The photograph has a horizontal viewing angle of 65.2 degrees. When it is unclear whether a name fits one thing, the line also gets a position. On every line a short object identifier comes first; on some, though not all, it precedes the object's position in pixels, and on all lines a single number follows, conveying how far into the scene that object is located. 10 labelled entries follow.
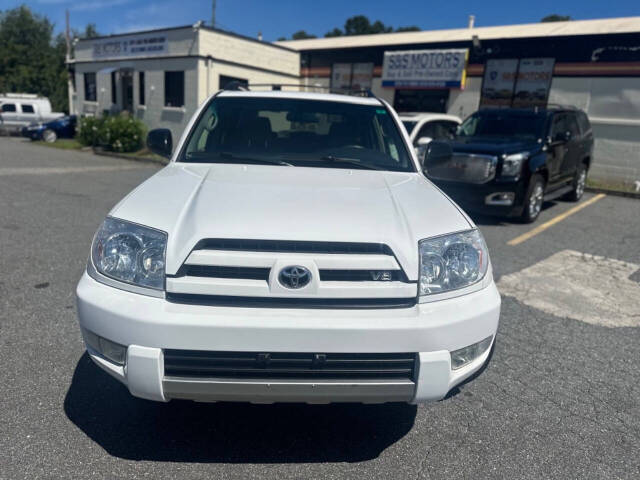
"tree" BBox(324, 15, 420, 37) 76.81
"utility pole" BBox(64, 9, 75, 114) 27.55
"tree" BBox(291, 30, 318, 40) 79.68
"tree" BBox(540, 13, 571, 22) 52.61
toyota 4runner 2.05
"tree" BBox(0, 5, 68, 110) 46.06
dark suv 7.70
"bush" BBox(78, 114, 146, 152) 19.02
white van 25.70
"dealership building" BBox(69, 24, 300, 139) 19.19
